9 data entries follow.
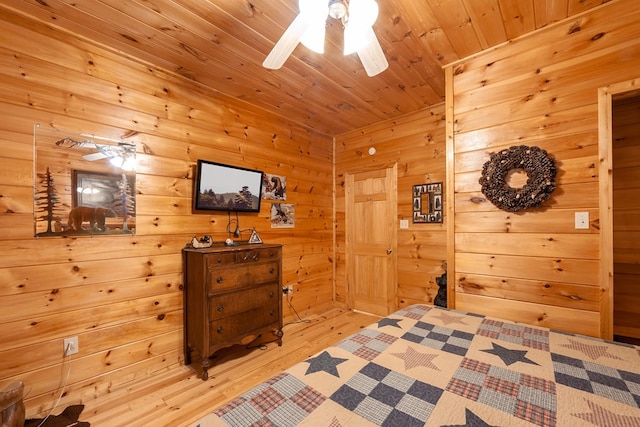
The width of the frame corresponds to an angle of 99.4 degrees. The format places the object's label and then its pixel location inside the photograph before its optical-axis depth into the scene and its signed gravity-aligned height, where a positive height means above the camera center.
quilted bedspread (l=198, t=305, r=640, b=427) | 0.83 -0.63
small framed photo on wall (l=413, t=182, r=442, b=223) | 3.12 +0.12
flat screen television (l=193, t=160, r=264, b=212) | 2.55 +0.27
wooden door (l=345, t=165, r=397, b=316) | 3.52 -0.37
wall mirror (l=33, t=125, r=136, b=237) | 1.83 +0.23
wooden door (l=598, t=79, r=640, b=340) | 1.62 +0.13
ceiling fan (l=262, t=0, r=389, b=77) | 1.31 +0.95
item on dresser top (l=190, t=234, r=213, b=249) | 2.42 -0.25
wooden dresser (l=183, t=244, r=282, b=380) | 2.21 -0.73
